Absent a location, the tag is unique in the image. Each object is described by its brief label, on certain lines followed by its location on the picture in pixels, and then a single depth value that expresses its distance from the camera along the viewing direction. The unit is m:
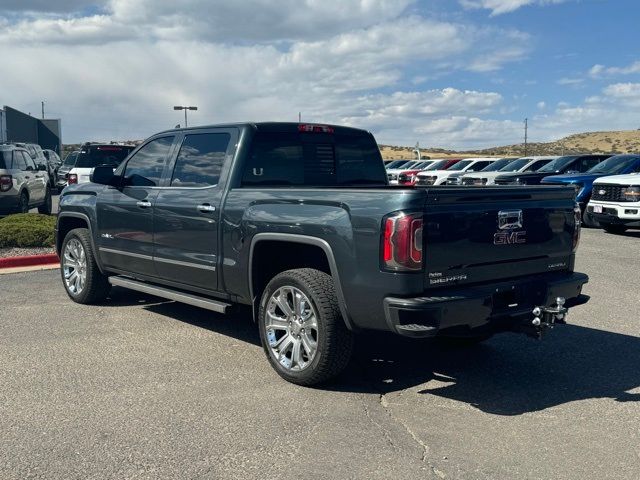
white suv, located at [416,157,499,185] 24.69
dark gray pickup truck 4.38
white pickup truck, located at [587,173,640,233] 14.30
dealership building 51.03
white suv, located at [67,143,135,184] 18.59
